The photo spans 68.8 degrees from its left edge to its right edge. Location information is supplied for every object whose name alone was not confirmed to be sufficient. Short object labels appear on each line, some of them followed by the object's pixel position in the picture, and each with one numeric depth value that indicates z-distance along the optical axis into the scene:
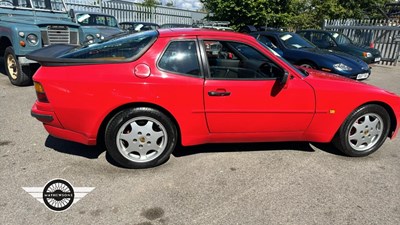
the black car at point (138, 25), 13.68
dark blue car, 7.22
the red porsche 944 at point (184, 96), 2.89
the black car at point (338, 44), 10.67
